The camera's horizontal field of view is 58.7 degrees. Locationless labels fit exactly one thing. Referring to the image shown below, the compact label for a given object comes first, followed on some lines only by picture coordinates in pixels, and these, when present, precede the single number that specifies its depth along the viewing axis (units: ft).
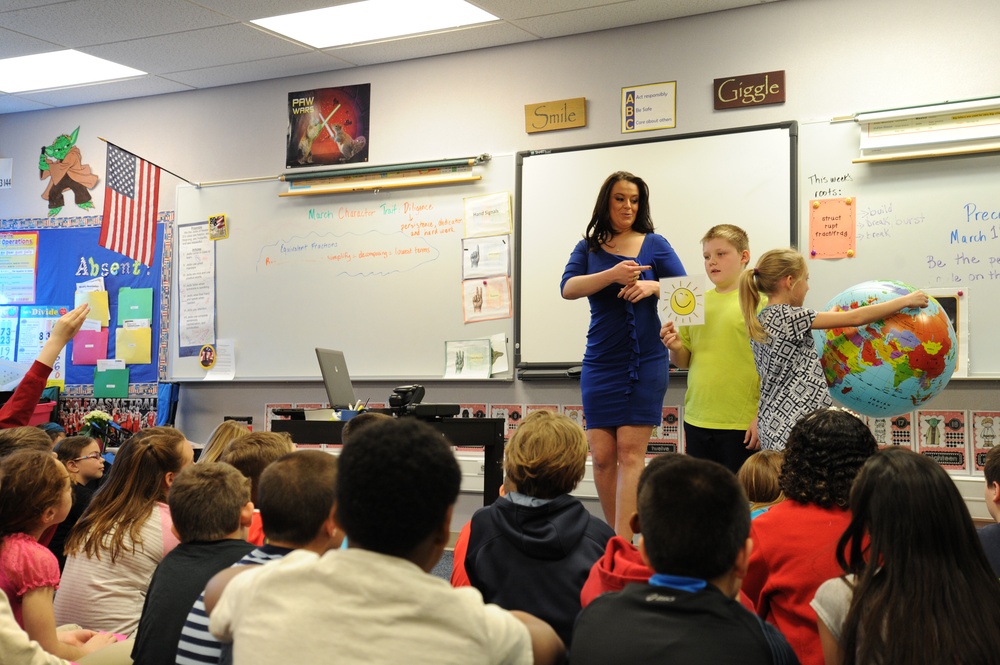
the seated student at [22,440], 9.39
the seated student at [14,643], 5.40
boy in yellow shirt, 12.00
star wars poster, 18.94
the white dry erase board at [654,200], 15.16
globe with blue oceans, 9.74
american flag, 19.74
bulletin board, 20.93
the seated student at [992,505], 6.24
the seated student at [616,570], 5.27
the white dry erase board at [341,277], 17.99
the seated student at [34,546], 6.54
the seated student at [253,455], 8.27
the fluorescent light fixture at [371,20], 16.24
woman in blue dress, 11.10
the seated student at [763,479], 7.64
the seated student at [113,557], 7.62
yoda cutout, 21.93
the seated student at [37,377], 10.61
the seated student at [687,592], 3.99
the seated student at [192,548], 5.85
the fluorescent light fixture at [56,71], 19.27
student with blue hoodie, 6.29
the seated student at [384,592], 3.59
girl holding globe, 10.04
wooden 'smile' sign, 16.81
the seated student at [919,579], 4.25
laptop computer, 14.52
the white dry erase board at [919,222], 13.67
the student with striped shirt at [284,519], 5.20
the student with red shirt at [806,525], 5.71
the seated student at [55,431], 16.03
